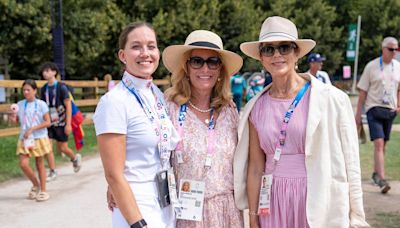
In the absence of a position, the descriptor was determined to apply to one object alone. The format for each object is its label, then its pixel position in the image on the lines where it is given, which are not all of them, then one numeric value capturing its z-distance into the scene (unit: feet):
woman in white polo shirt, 8.25
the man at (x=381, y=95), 22.82
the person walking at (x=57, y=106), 26.40
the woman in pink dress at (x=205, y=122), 9.96
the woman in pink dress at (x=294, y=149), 9.35
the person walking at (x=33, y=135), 22.36
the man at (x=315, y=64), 29.30
